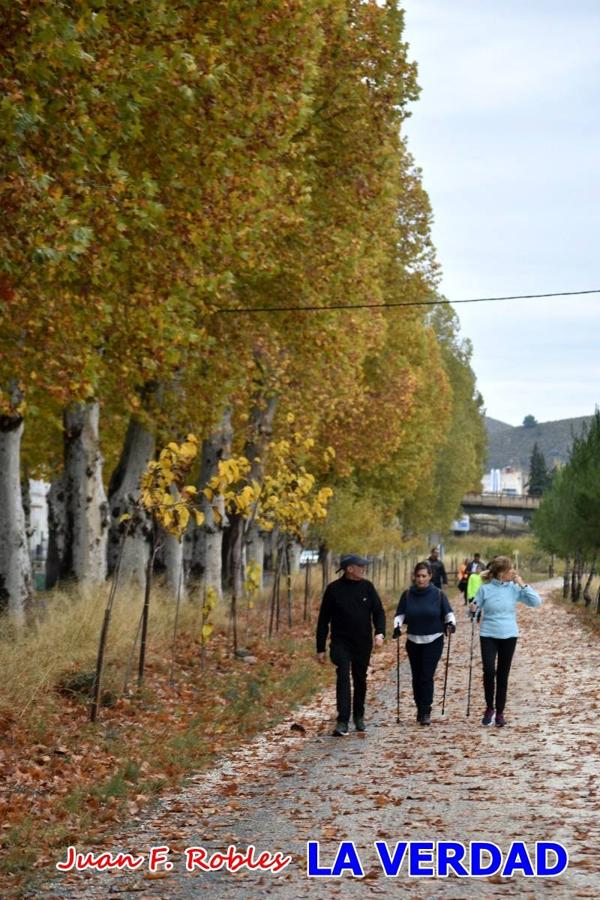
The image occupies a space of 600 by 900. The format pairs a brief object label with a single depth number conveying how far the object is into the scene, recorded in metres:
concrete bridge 163.75
